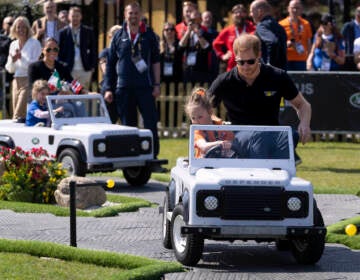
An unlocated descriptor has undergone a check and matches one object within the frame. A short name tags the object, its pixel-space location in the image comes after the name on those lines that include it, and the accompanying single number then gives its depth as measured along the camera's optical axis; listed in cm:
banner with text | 2150
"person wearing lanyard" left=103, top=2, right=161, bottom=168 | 1870
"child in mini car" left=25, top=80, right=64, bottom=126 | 1734
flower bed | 1462
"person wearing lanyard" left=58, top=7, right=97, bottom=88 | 2195
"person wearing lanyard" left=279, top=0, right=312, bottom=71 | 2198
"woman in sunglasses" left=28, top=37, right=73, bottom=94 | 1870
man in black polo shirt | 1138
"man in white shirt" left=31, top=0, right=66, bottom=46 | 2241
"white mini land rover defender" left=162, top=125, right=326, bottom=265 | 1028
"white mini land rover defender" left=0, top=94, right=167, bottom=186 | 1642
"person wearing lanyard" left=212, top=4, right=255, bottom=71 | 2197
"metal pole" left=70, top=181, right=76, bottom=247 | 1063
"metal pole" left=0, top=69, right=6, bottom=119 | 2375
